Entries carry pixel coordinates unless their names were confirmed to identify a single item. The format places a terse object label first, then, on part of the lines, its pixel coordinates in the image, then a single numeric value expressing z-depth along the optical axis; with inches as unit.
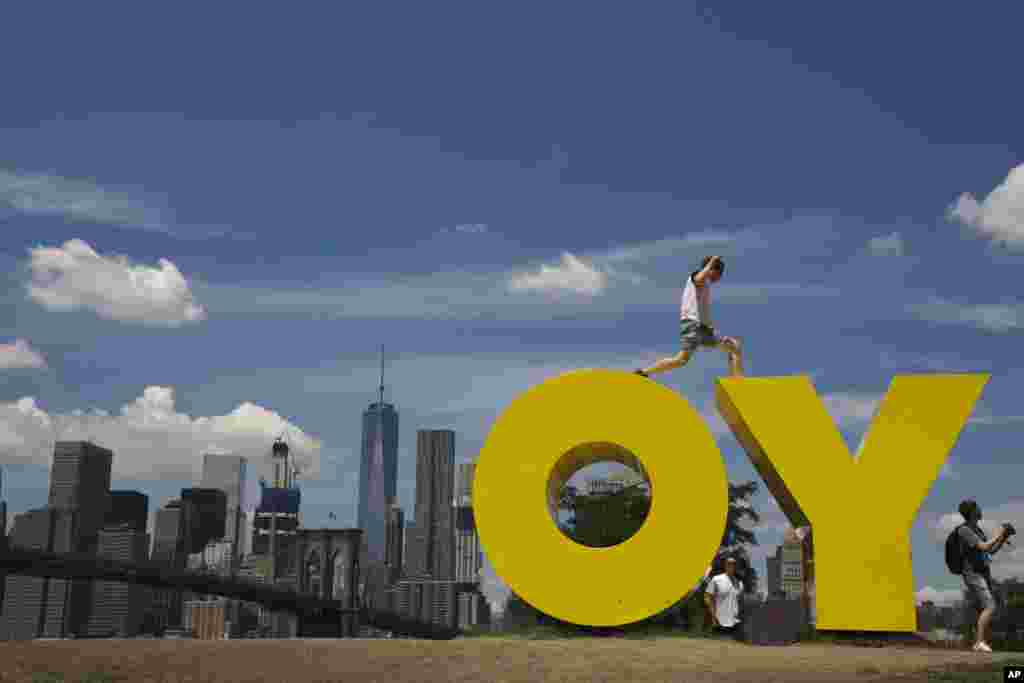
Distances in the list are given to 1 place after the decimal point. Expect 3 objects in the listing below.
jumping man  751.1
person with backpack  629.9
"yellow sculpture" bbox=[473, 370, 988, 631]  685.3
